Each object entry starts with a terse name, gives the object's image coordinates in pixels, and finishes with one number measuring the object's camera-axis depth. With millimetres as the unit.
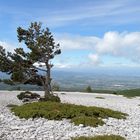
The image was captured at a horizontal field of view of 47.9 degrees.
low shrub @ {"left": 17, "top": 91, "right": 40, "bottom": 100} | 16095
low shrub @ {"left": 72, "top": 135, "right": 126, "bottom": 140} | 8121
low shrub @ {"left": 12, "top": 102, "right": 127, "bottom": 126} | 10540
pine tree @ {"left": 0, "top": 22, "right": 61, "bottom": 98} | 16383
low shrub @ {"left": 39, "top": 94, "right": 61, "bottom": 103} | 15257
